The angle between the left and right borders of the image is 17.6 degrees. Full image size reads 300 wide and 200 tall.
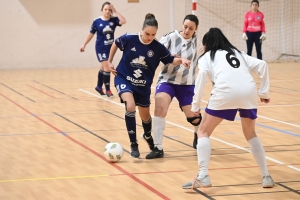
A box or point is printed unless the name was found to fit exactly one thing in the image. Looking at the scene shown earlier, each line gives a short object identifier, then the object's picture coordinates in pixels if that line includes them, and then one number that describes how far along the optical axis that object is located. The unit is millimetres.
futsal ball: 11189
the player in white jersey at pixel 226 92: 8998
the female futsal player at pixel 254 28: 30332
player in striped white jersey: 11823
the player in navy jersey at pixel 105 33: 20840
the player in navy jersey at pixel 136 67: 11342
